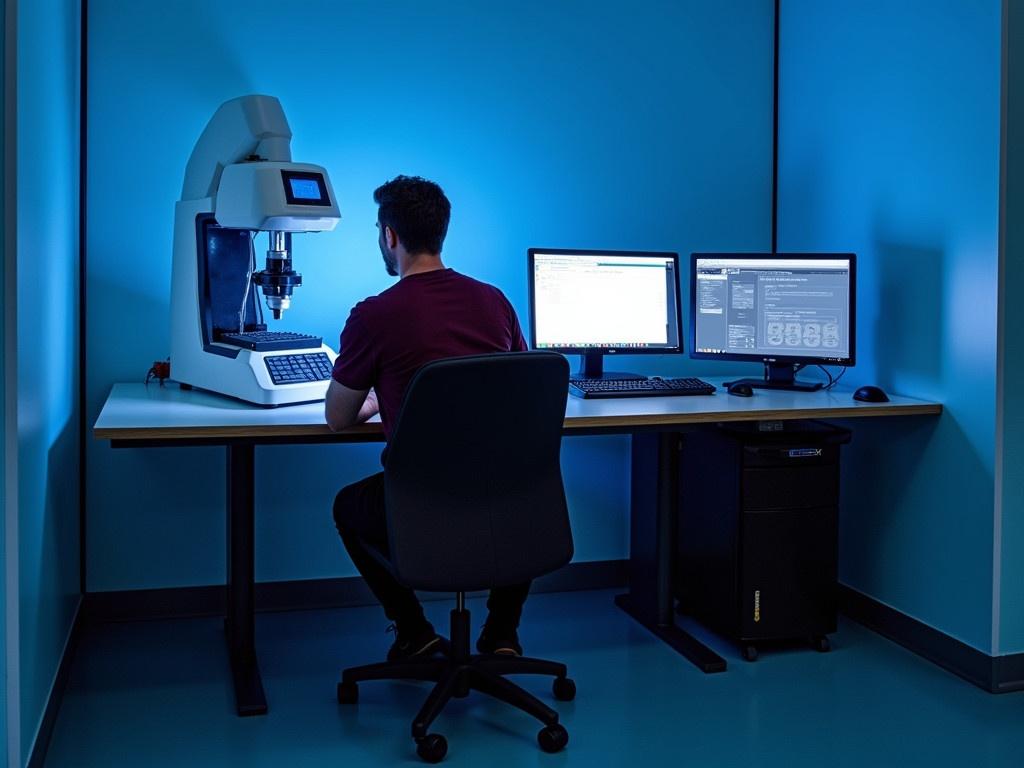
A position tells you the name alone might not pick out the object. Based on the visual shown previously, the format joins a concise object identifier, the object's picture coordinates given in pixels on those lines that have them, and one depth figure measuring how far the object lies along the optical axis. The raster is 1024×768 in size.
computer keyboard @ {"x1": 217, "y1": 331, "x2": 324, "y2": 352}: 2.64
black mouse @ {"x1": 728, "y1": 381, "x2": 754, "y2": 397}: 2.98
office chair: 2.09
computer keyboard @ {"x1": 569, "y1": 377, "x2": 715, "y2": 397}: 2.90
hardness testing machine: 2.59
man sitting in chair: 2.30
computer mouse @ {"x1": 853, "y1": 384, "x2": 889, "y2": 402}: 2.89
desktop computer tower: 2.87
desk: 2.35
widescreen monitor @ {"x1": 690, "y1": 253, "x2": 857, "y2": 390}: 3.06
